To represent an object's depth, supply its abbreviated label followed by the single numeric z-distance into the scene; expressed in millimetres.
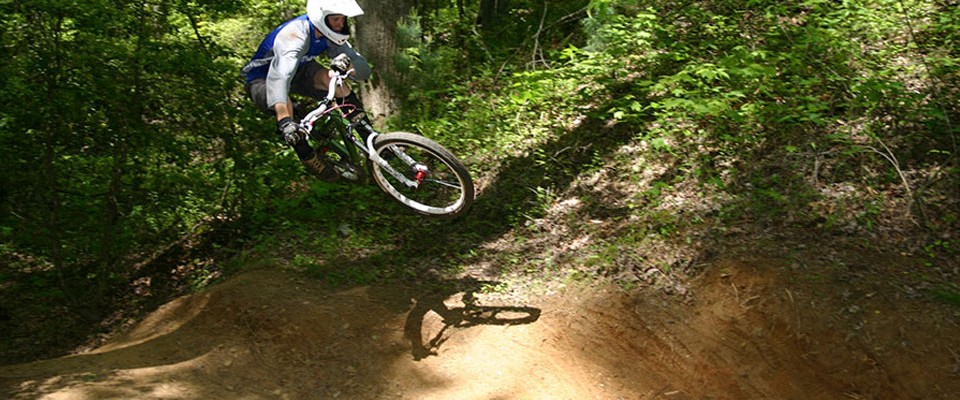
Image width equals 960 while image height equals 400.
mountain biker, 5367
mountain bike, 5492
